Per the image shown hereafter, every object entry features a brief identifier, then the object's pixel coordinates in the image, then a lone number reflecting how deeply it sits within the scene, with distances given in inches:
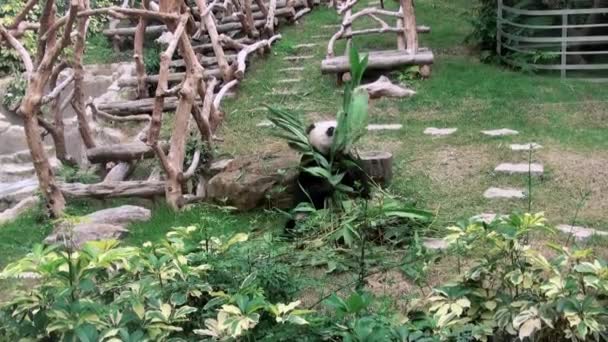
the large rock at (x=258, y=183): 222.2
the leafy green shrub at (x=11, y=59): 437.7
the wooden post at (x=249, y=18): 433.6
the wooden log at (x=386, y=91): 360.8
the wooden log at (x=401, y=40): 406.1
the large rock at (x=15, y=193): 289.7
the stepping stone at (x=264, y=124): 331.9
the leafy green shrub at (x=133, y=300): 125.0
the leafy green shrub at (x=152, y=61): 420.8
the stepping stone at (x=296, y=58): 437.7
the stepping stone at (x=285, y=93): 378.6
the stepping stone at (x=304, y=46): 462.0
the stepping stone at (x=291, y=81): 397.7
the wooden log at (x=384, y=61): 381.7
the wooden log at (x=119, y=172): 281.3
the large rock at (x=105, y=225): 211.3
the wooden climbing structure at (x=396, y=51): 383.6
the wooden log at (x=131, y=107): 367.6
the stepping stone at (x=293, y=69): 418.6
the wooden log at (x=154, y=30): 455.2
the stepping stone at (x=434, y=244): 186.7
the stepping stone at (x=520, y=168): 247.8
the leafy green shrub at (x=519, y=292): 127.6
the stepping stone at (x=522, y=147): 271.0
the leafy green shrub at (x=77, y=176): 275.4
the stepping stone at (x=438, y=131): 301.5
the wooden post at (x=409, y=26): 394.0
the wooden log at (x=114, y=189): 252.7
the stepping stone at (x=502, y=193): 226.7
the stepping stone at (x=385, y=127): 313.7
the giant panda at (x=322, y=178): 216.2
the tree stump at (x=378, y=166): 225.3
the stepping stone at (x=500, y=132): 291.7
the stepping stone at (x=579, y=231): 194.2
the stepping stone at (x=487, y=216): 207.3
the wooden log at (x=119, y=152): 283.1
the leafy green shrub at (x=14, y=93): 413.7
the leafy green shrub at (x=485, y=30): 413.7
